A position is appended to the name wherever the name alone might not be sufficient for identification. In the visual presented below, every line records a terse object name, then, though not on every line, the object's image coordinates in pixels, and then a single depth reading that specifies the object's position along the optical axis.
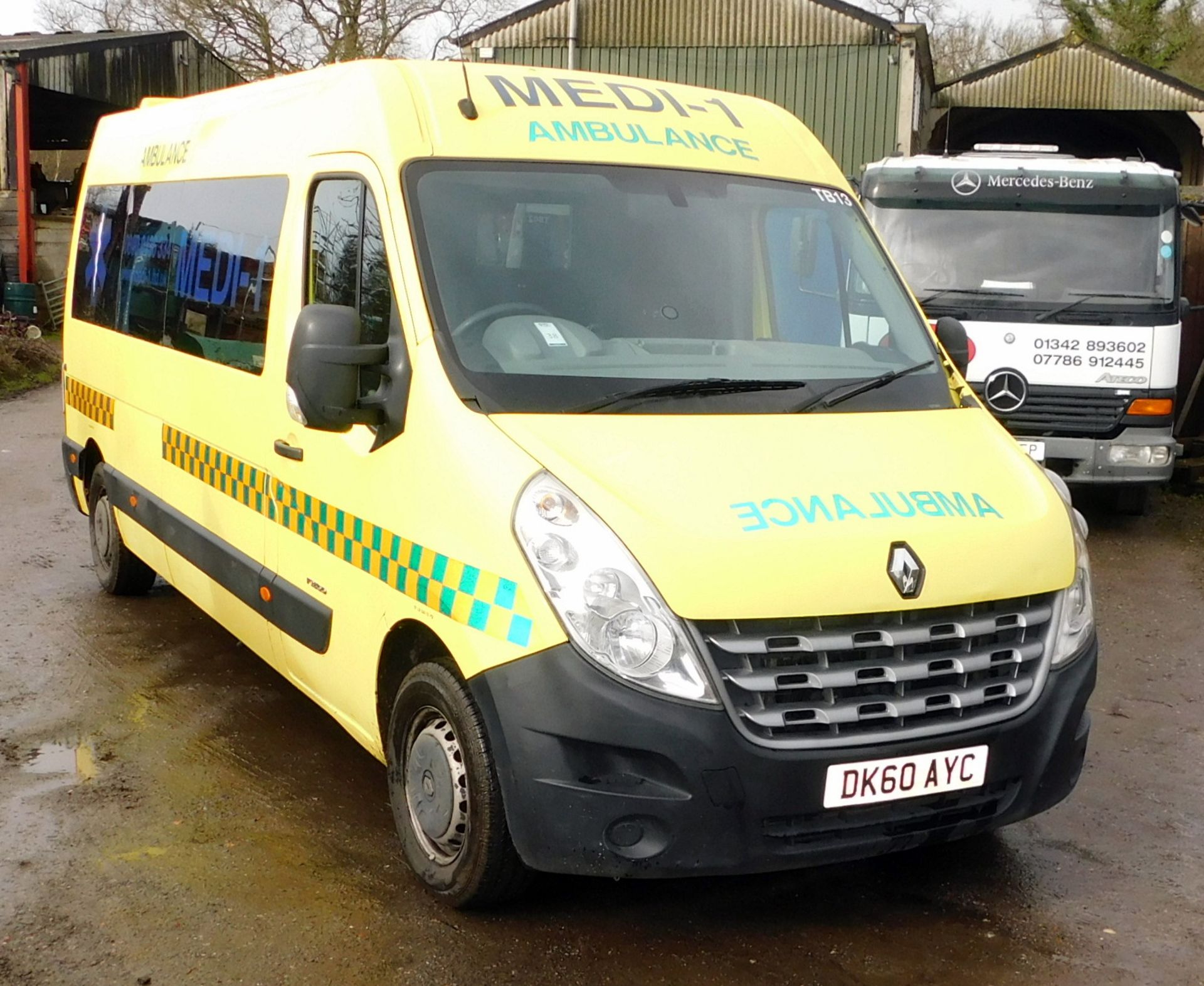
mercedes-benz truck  9.72
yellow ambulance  3.40
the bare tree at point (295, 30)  40.88
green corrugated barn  24.48
